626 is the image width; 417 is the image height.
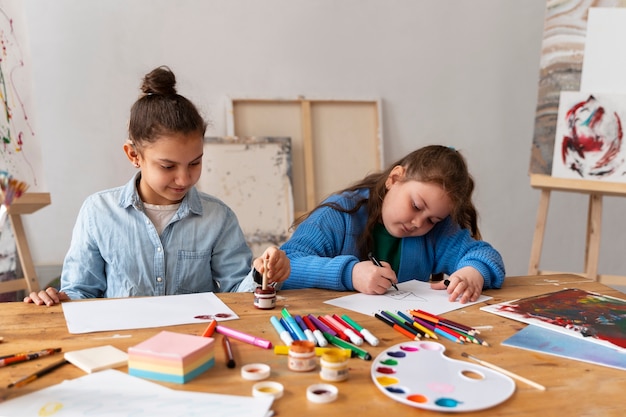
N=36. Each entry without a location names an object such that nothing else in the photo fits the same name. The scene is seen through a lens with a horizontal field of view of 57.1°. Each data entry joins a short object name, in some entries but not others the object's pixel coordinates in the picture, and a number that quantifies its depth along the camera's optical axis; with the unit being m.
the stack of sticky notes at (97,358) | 0.82
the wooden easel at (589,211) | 2.46
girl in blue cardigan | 1.37
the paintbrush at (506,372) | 0.79
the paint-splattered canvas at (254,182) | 2.81
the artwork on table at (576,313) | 1.03
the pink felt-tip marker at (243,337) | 0.92
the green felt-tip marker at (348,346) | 0.87
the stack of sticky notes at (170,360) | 0.77
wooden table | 0.72
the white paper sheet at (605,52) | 2.44
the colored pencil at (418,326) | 0.98
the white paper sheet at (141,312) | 1.03
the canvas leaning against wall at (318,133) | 2.92
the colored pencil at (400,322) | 0.99
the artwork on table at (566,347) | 0.90
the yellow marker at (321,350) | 0.83
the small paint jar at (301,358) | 0.82
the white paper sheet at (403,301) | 1.17
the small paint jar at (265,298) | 1.14
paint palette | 0.73
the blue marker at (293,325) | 0.95
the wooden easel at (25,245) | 2.29
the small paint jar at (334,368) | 0.78
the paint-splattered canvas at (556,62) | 2.52
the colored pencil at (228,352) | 0.83
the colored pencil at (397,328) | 0.97
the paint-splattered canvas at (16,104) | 2.26
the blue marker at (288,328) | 0.95
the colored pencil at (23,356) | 0.83
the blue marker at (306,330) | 0.93
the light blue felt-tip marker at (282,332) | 0.92
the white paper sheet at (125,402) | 0.69
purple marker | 0.98
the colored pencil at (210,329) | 0.96
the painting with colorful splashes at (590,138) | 2.44
